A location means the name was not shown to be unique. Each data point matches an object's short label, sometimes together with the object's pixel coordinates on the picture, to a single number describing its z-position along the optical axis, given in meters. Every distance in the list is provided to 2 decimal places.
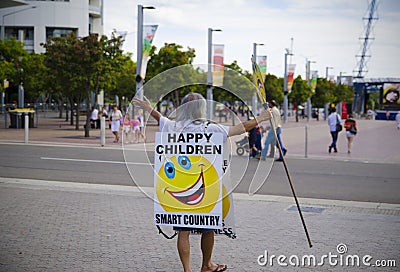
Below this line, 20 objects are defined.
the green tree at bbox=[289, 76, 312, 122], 65.56
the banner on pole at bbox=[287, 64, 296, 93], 49.91
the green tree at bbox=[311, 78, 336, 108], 71.50
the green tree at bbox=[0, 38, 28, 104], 46.06
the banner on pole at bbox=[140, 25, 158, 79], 25.71
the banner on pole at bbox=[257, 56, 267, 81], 37.44
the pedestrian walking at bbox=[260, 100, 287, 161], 15.21
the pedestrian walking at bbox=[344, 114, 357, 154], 20.98
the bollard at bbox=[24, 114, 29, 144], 22.77
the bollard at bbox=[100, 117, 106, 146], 22.31
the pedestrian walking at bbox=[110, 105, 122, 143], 24.38
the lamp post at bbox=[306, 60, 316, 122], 62.22
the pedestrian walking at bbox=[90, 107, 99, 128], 35.03
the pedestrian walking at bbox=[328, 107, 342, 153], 20.85
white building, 64.75
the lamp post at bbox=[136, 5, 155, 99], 25.77
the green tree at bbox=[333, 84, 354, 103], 85.32
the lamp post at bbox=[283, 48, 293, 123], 51.16
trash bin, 33.06
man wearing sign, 5.08
